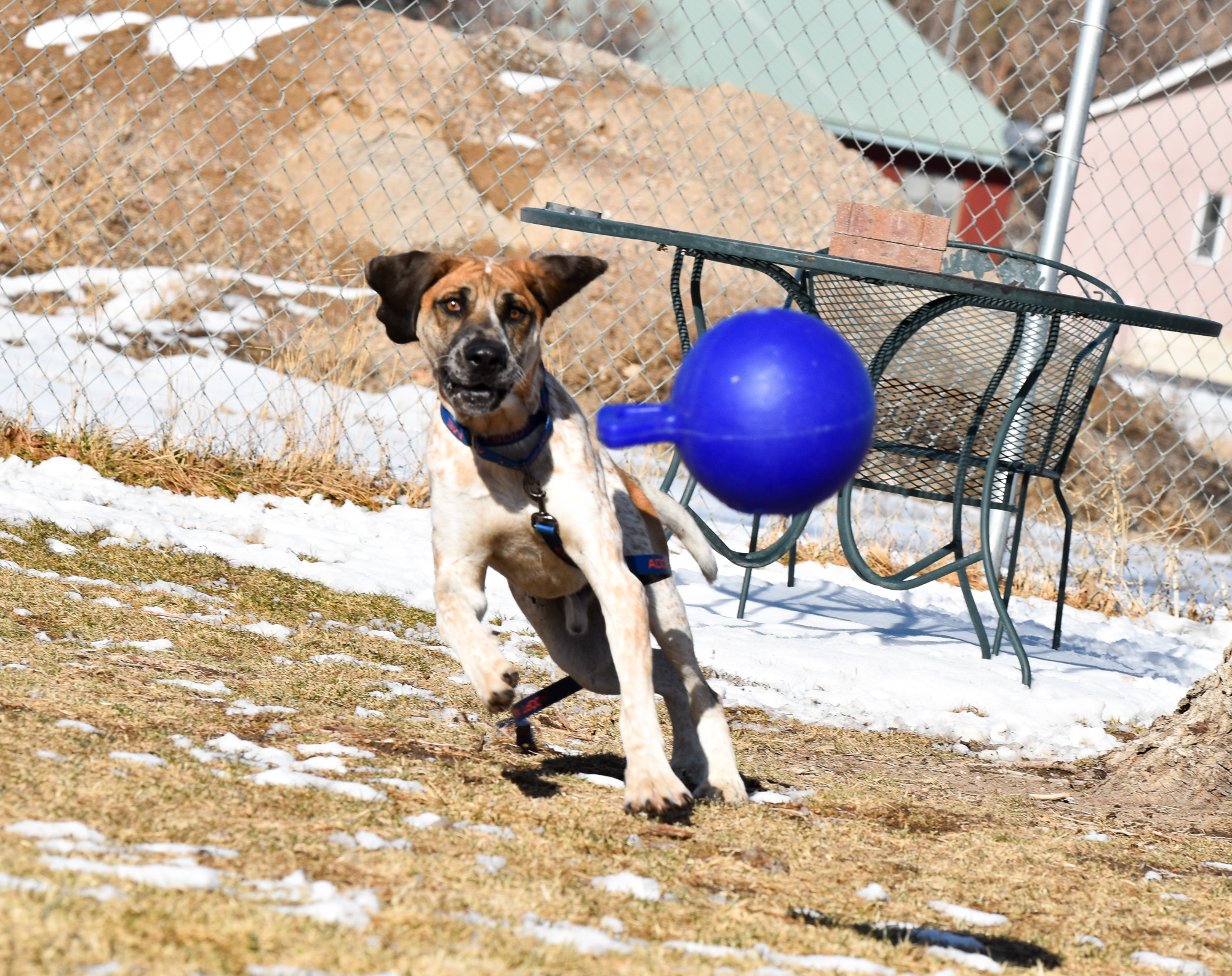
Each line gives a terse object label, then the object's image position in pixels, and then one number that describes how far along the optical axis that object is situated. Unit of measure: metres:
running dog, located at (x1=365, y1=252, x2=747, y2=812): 5.69
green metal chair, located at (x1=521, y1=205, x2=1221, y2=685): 9.48
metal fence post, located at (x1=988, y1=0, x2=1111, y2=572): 11.43
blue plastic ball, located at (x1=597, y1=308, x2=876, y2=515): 4.16
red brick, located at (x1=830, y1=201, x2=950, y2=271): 8.62
